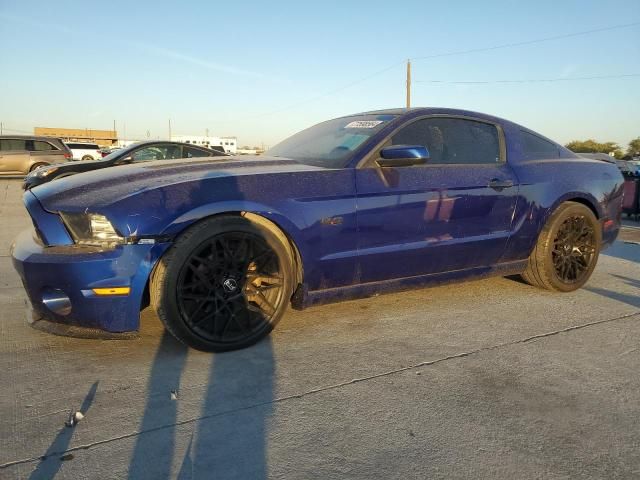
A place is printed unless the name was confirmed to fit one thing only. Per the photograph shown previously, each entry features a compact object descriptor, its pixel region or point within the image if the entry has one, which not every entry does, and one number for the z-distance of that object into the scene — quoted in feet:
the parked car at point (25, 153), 55.01
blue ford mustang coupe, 8.25
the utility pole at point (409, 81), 98.37
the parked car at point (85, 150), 91.20
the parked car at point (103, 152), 83.25
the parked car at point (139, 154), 27.96
